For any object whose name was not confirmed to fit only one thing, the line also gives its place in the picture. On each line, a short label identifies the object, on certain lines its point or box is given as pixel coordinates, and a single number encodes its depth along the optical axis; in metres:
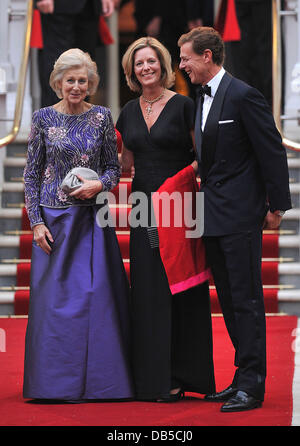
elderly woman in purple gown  8.30
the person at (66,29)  15.87
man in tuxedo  7.73
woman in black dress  8.44
